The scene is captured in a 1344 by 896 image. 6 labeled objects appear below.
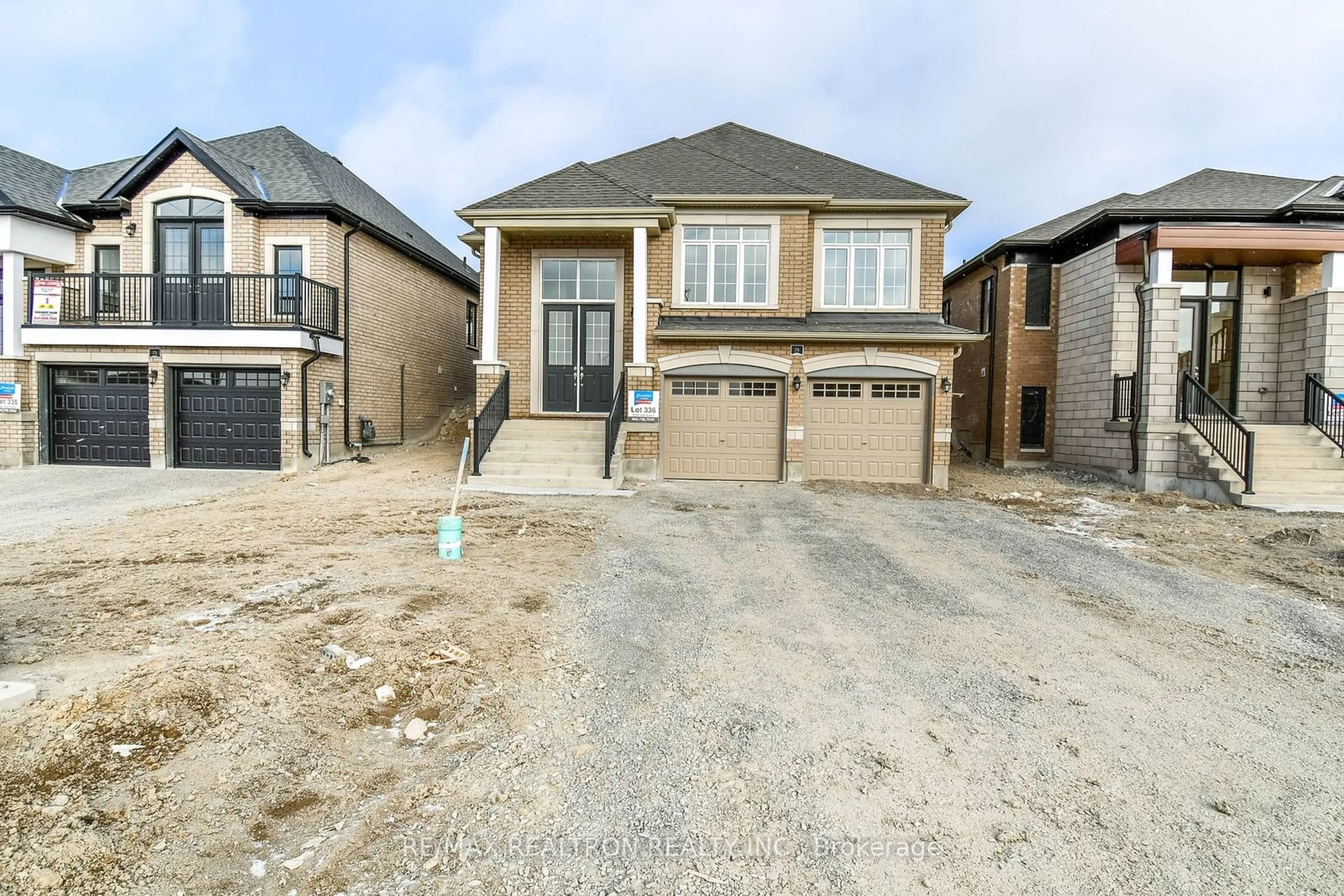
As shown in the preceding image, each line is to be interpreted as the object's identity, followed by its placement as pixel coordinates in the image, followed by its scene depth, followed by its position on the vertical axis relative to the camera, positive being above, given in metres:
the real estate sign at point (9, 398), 13.72 +0.16
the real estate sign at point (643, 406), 12.47 +0.18
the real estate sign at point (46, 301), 13.78 +2.22
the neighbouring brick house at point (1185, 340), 11.82 +1.79
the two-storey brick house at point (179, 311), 13.63 +2.09
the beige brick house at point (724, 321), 12.72 +1.96
